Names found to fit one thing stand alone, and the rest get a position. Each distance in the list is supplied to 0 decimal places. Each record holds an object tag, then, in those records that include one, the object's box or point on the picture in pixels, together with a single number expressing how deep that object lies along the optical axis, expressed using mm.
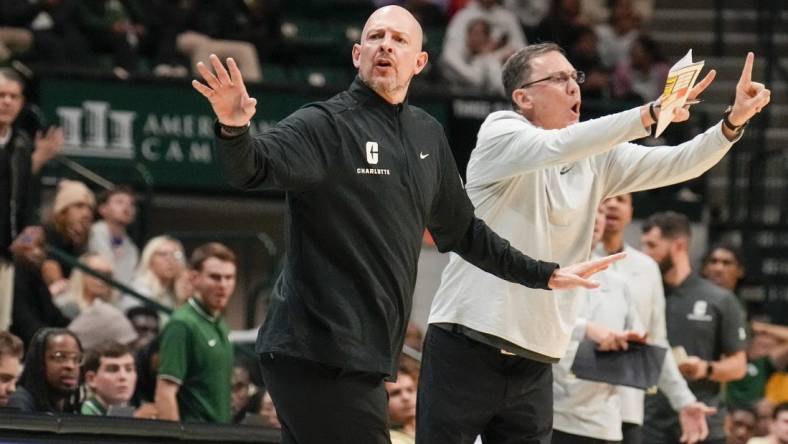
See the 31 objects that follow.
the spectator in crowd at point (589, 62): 27094
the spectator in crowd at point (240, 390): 18031
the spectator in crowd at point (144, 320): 19875
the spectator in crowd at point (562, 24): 28625
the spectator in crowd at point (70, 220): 20812
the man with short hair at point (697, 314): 17141
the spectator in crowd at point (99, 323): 18500
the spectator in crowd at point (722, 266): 20062
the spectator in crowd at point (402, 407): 16464
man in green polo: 15609
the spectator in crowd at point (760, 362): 21516
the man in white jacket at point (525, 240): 10891
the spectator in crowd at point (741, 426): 18916
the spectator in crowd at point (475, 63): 26906
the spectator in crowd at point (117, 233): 21984
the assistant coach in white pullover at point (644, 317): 14523
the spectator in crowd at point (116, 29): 25547
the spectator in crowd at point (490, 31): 27359
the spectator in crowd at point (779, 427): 17172
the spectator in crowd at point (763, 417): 19000
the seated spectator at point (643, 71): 28344
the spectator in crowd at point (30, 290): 18172
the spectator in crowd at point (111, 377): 15562
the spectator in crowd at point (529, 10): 29937
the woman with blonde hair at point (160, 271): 21109
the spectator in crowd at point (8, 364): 15125
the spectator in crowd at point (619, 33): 29656
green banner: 24219
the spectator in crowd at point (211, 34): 26062
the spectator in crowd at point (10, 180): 17937
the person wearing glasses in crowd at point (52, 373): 14742
